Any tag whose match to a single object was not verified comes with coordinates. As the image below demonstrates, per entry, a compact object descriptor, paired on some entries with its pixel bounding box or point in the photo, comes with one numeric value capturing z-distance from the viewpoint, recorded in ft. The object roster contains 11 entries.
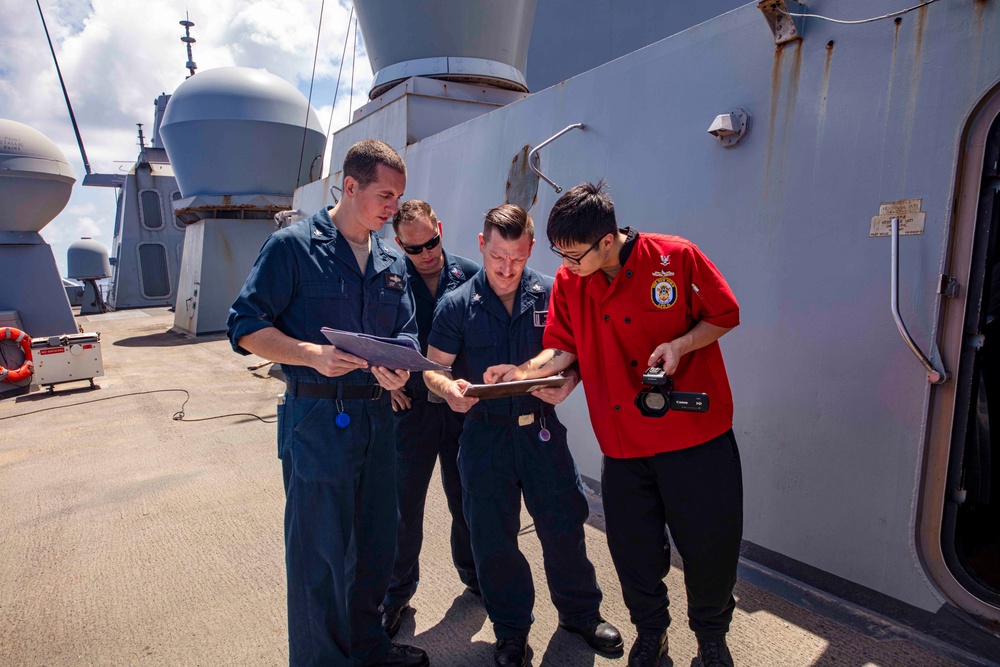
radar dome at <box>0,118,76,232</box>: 28.89
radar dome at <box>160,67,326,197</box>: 38.83
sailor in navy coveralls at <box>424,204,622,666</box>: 7.16
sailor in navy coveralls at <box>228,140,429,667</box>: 6.32
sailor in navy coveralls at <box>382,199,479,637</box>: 8.25
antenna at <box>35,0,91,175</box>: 37.93
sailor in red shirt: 6.20
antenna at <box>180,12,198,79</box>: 70.95
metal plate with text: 7.29
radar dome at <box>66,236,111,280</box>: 61.46
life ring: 23.18
